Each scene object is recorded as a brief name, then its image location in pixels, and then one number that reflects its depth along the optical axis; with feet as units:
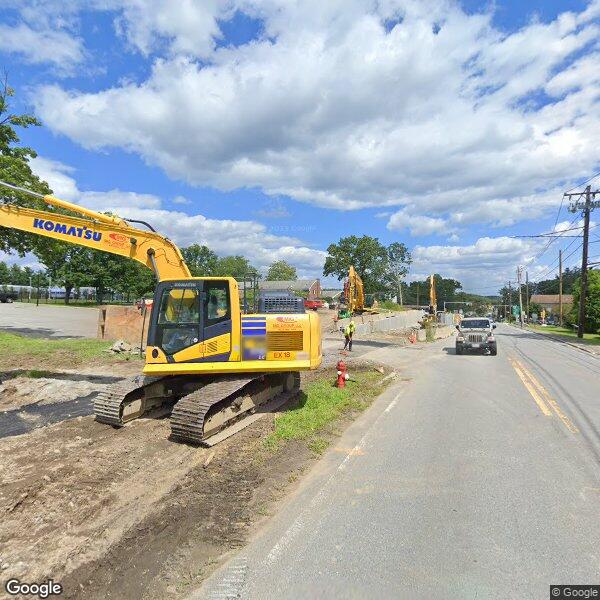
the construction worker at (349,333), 73.10
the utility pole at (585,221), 117.19
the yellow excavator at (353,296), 97.04
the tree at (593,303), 142.00
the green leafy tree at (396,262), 344.69
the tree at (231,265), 336.82
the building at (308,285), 320.60
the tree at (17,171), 63.69
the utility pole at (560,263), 197.80
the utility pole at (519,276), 267.31
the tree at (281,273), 359.66
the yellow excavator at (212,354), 26.78
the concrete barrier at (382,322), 115.19
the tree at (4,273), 338.75
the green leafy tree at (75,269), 183.90
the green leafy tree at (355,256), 303.89
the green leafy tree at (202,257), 305.12
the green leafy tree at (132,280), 186.50
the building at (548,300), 413.84
